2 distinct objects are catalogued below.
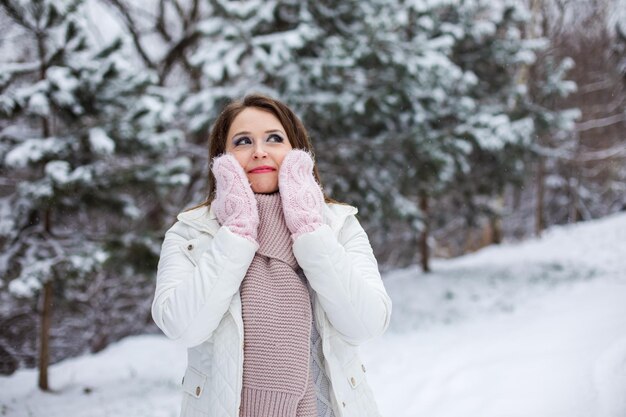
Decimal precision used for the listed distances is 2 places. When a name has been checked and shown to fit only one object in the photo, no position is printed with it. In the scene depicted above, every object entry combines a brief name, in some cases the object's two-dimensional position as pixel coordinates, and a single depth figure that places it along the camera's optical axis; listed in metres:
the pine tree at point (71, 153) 4.92
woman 1.61
